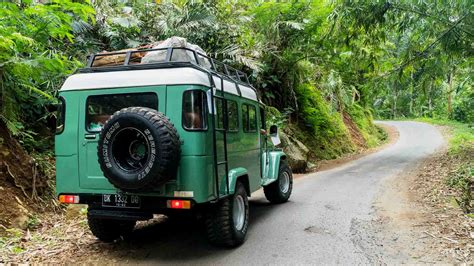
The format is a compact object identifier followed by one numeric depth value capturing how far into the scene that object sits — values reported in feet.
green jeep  14.87
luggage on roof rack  16.52
